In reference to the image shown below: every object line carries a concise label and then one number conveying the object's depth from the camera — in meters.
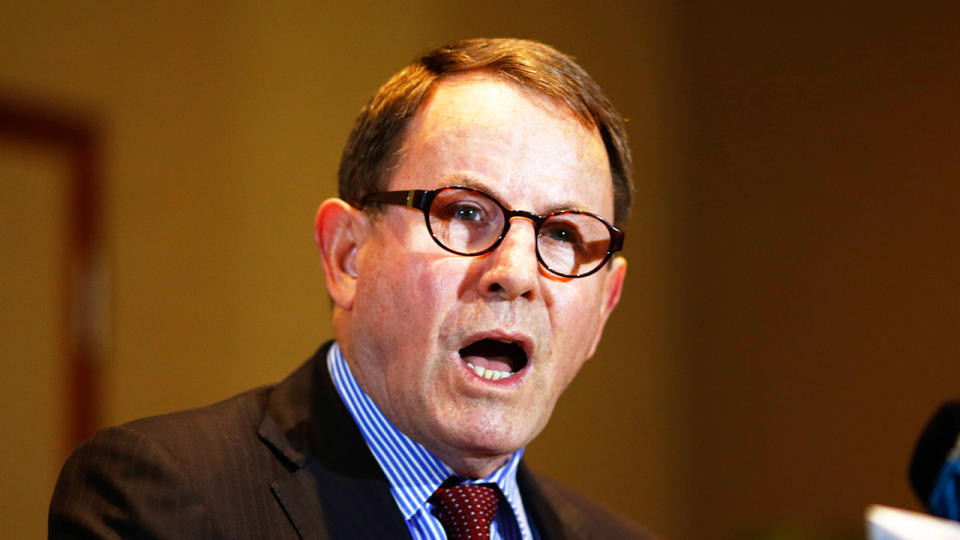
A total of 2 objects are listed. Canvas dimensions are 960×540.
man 3.37
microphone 3.25
